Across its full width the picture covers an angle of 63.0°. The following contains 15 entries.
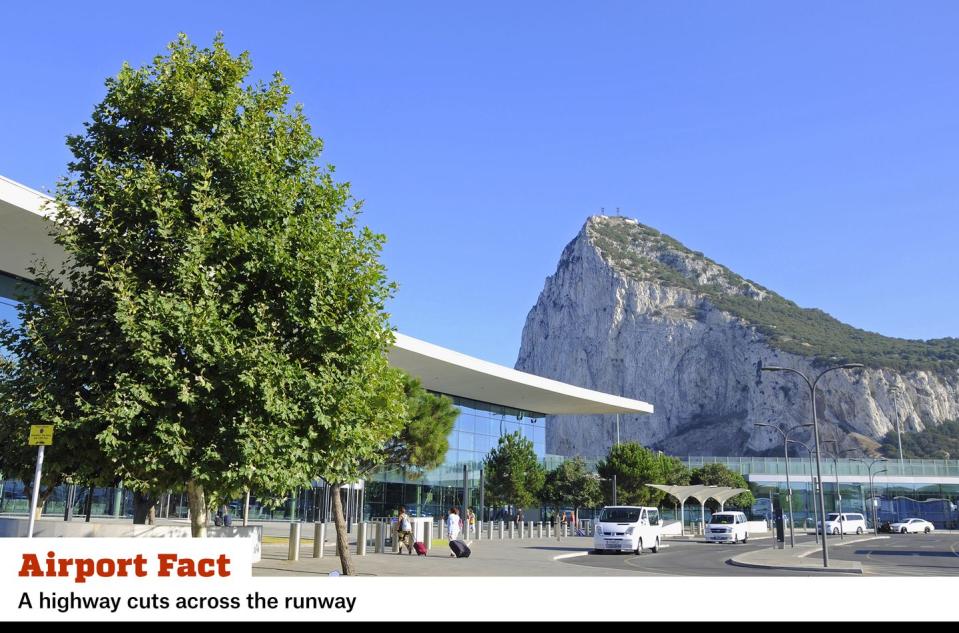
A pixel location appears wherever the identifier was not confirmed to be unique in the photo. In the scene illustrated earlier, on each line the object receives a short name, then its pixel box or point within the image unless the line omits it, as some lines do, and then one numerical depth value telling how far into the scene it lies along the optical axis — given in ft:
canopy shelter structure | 179.63
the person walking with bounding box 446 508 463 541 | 97.30
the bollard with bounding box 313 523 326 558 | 82.53
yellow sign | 41.41
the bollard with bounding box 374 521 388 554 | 91.89
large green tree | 43.06
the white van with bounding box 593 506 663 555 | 111.14
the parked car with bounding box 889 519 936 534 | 235.40
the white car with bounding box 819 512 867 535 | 217.97
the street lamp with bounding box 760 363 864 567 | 85.46
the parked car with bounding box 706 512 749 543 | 160.76
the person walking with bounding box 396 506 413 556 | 93.30
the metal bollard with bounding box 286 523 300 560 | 78.48
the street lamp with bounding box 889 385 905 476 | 453.58
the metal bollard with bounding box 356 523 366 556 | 85.51
